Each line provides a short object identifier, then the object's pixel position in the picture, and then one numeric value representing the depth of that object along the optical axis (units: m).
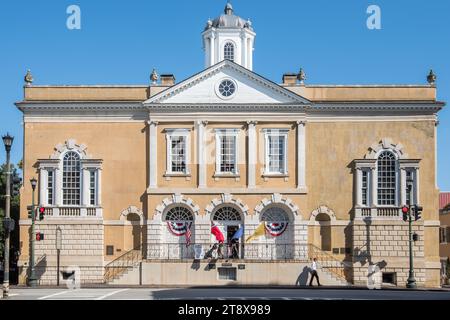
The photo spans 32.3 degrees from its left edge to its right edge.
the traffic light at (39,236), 42.09
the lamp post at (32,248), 41.25
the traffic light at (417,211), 39.88
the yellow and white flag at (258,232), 42.94
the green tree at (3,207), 50.50
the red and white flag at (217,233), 43.10
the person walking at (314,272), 39.41
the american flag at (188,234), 43.59
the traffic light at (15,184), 29.16
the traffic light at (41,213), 40.41
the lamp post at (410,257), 40.00
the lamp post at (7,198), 28.70
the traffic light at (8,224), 29.67
